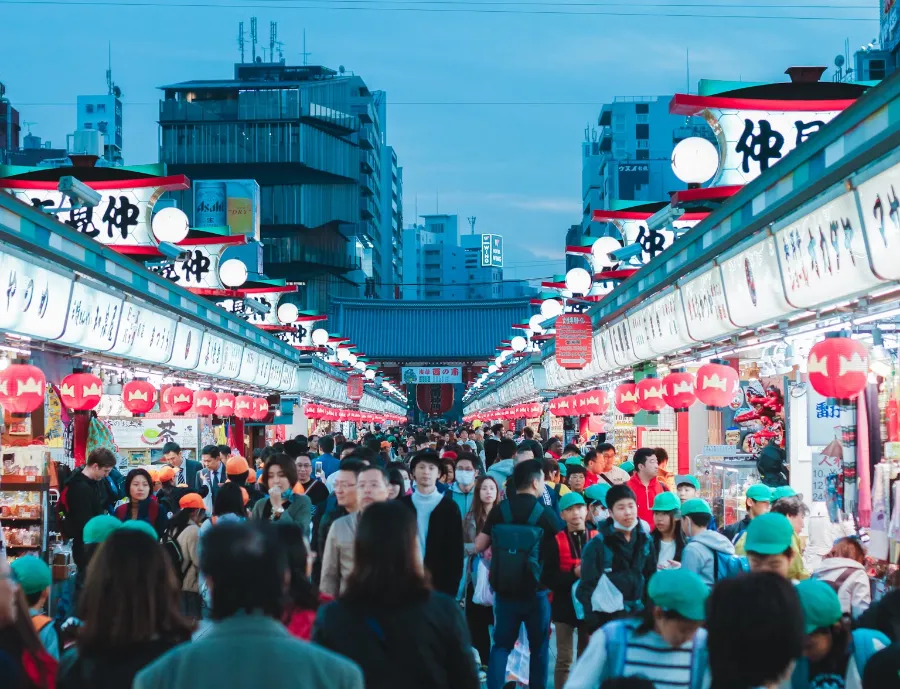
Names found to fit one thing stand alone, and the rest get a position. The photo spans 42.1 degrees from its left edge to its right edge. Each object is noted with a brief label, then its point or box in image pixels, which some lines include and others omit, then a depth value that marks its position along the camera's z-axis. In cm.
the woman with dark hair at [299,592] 543
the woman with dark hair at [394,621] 441
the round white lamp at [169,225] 1688
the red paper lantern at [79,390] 1358
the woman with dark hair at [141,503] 1093
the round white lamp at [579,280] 2108
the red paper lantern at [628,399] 1739
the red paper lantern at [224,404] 2098
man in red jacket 1103
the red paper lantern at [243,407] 2348
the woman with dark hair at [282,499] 947
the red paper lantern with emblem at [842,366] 827
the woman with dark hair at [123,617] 414
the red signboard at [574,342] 2131
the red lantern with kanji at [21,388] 1123
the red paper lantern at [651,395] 1586
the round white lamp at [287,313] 3119
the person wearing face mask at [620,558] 773
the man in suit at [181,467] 1526
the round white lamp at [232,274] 2262
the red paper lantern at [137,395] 1575
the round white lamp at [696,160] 1185
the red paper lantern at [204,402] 2033
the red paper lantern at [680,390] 1434
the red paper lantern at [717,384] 1288
